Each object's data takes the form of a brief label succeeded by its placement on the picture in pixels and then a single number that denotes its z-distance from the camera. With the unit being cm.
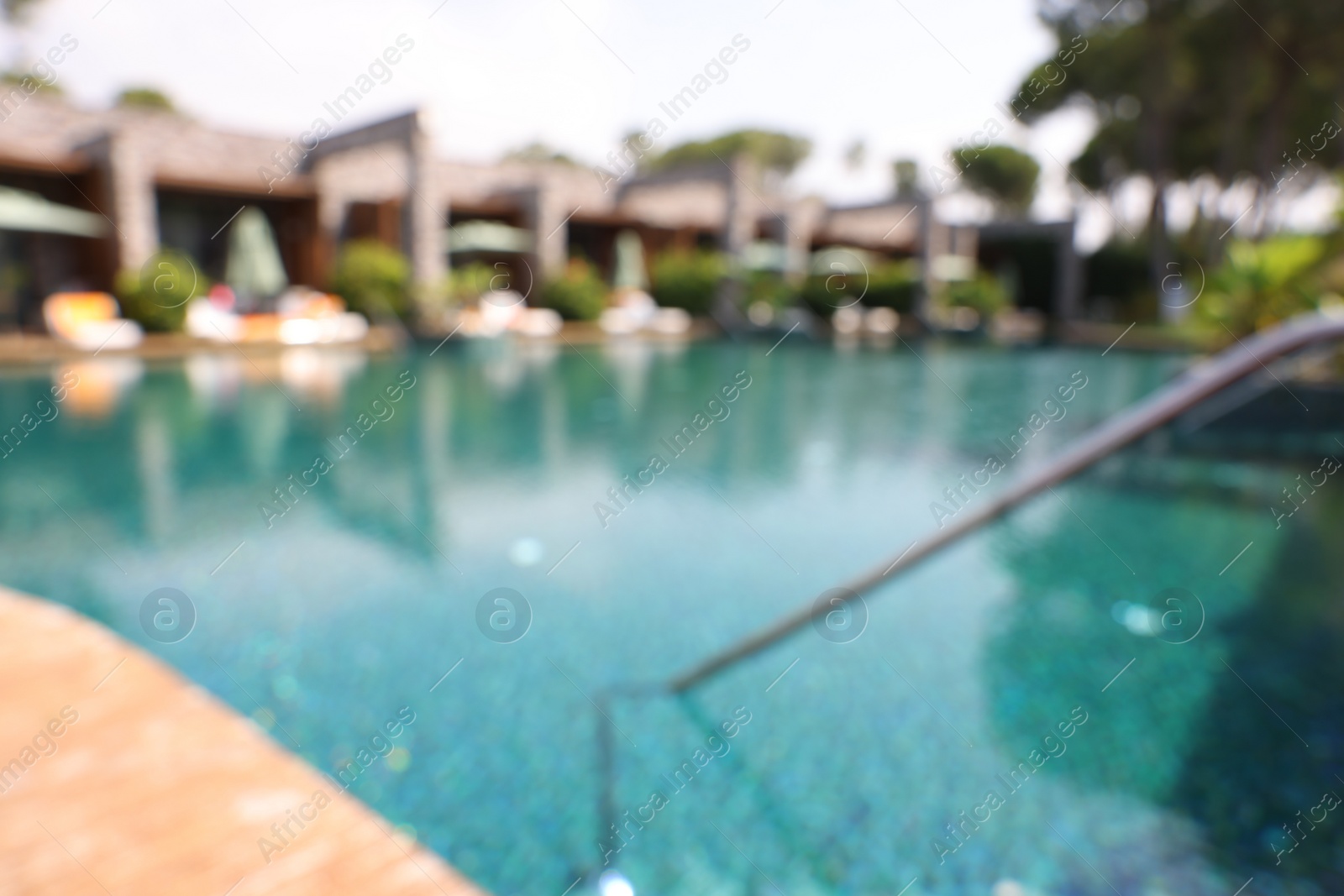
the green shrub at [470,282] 1816
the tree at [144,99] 3754
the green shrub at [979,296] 2489
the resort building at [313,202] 1622
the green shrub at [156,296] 1495
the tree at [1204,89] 2292
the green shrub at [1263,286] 916
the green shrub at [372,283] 1772
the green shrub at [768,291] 2256
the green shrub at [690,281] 2288
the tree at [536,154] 5728
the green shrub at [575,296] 2041
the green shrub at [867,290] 2372
